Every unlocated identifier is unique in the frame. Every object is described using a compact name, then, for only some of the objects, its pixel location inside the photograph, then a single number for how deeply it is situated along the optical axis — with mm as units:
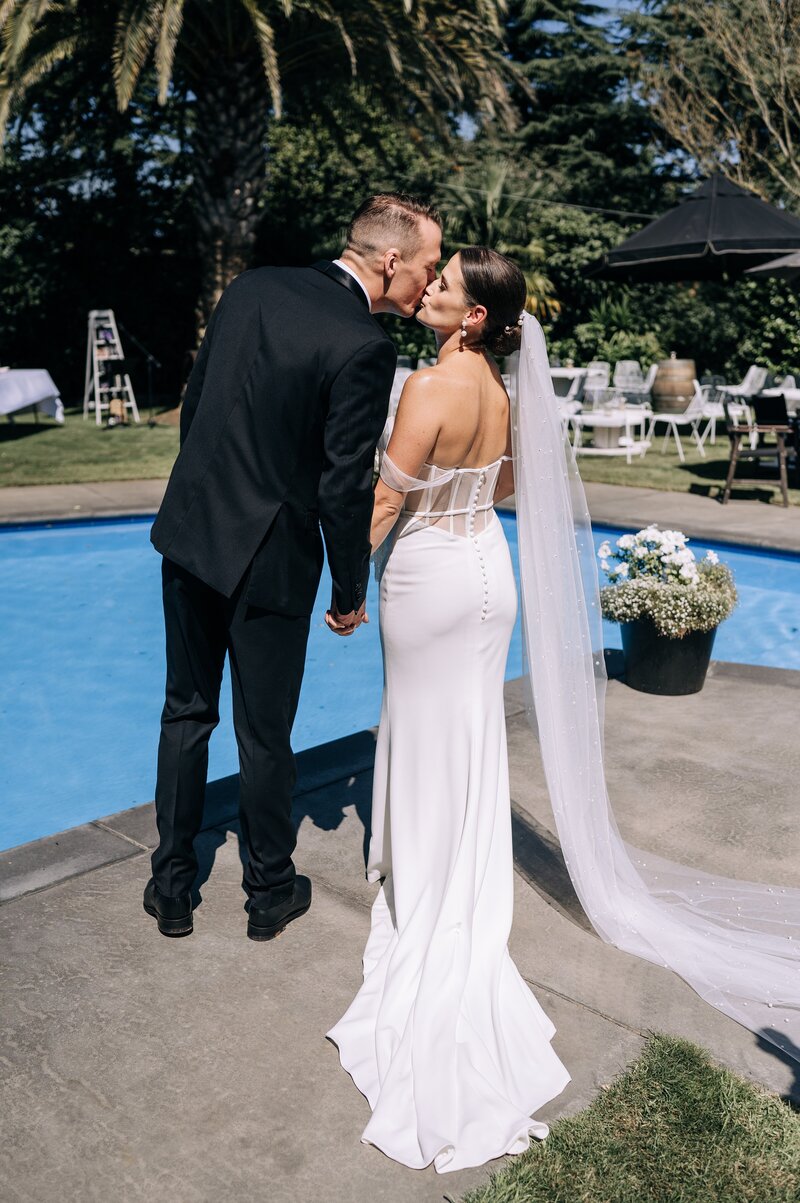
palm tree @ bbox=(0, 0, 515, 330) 11883
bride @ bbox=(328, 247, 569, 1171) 2529
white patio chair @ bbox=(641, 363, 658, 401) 14219
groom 2539
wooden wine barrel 15852
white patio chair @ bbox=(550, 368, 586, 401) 13371
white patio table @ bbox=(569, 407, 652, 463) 12500
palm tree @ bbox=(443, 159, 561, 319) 18656
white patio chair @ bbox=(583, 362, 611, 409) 13117
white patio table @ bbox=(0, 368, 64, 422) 14391
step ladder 15711
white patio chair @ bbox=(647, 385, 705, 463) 13188
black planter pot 4957
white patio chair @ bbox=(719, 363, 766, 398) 13945
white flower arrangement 4914
